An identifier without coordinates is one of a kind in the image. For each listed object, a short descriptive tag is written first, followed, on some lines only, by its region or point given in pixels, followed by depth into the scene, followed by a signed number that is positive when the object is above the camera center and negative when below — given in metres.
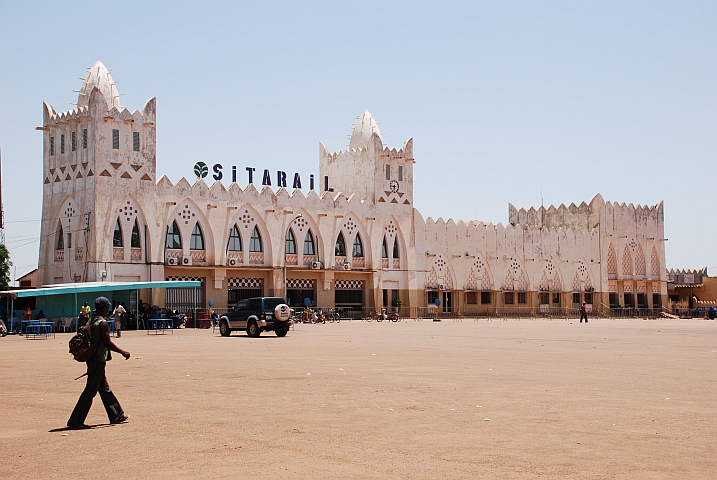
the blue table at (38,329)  35.81 -0.36
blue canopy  37.03 +1.28
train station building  50.06 +5.10
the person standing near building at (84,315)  35.22 +0.17
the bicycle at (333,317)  56.27 -0.07
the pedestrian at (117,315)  34.01 +0.16
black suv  34.41 +0.00
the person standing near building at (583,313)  56.47 -0.04
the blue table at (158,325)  40.53 -0.33
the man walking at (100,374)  10.96 -0.65
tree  55.84 +3.25
